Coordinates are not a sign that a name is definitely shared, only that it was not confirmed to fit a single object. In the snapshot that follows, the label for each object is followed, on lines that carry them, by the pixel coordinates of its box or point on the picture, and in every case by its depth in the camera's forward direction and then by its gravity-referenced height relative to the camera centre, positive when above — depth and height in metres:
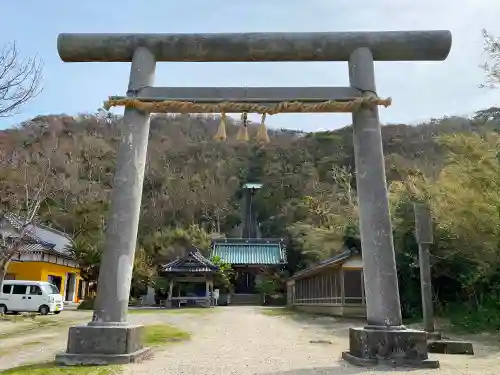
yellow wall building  24.00 +2.36
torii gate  5.50 +2.76
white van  18.64 +0.17
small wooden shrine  27.33 +1.48
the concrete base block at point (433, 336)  7.54 -0.51
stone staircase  31.92 +0.33
